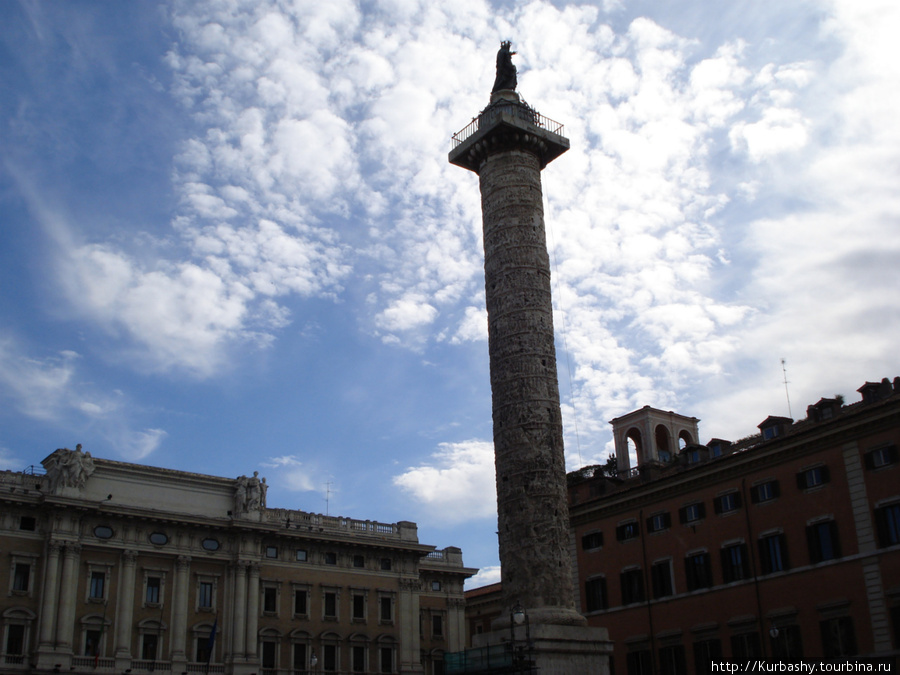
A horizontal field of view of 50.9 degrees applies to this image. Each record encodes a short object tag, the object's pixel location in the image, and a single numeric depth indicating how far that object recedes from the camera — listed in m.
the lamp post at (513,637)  23.92
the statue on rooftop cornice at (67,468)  43.34
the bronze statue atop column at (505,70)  34.94
